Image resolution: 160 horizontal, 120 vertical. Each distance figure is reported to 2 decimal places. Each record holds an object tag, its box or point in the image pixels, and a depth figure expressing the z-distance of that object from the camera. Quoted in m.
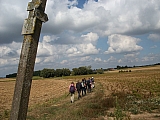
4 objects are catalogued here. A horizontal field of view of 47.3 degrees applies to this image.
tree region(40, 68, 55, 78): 125.19
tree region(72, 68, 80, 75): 127.12
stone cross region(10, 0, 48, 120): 2.61
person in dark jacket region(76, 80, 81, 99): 18.95
